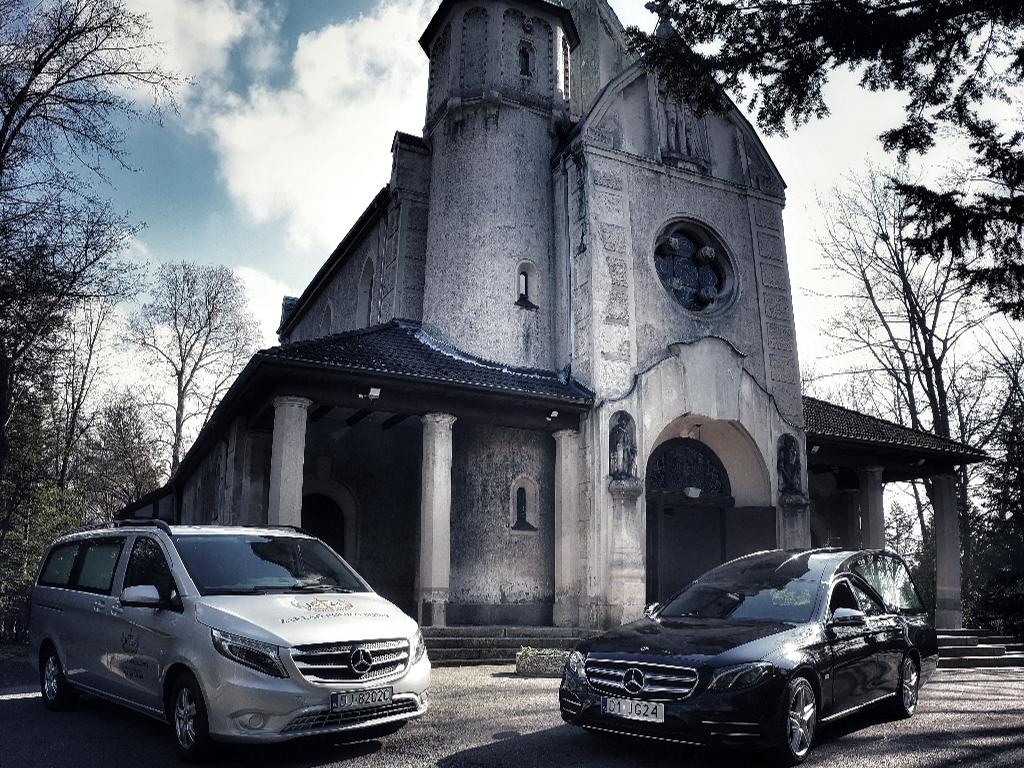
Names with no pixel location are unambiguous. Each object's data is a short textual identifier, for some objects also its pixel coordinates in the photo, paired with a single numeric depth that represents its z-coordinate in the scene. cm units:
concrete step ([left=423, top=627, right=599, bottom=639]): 1253
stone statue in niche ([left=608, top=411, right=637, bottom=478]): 1528
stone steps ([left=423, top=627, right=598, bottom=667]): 1185
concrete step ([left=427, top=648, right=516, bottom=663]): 1174
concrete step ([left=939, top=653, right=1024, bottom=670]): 1472
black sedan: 548
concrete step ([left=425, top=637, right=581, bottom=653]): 1212
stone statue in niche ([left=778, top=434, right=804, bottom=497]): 1711
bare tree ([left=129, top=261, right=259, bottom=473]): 3338
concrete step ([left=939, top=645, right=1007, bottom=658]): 1527
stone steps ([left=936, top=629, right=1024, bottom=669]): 1502
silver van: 544
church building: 1475
